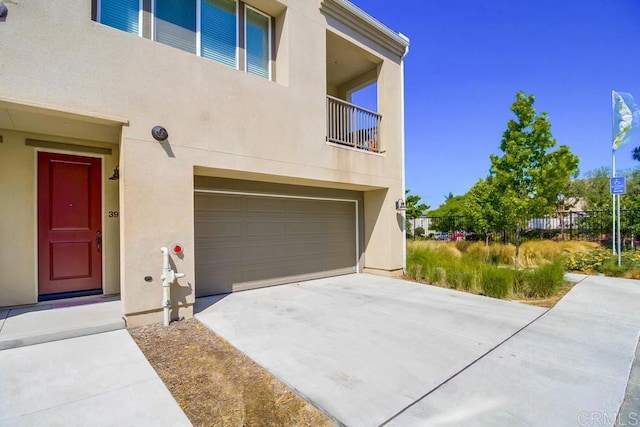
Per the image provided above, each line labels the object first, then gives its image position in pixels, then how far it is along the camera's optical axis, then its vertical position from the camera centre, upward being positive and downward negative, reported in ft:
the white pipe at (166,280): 15.19 -3.04
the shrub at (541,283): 22.24 -5.00
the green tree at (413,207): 71.97 +1.93
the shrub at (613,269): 29.27 -5.30
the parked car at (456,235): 53.09 -3.51
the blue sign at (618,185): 31.52 +2.84
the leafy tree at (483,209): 35.04 +0.71
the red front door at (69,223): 17.71 -0.31
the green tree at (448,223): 52.47 -1.43
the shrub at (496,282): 21.90 -4.86
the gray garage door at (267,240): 21.13 -1.88
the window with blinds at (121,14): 15.34 +10.29
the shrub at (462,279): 23.98 -5.02
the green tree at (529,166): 29.48 +4.66
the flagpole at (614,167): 33.78 +5.00
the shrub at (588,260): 31.63 -4.83
